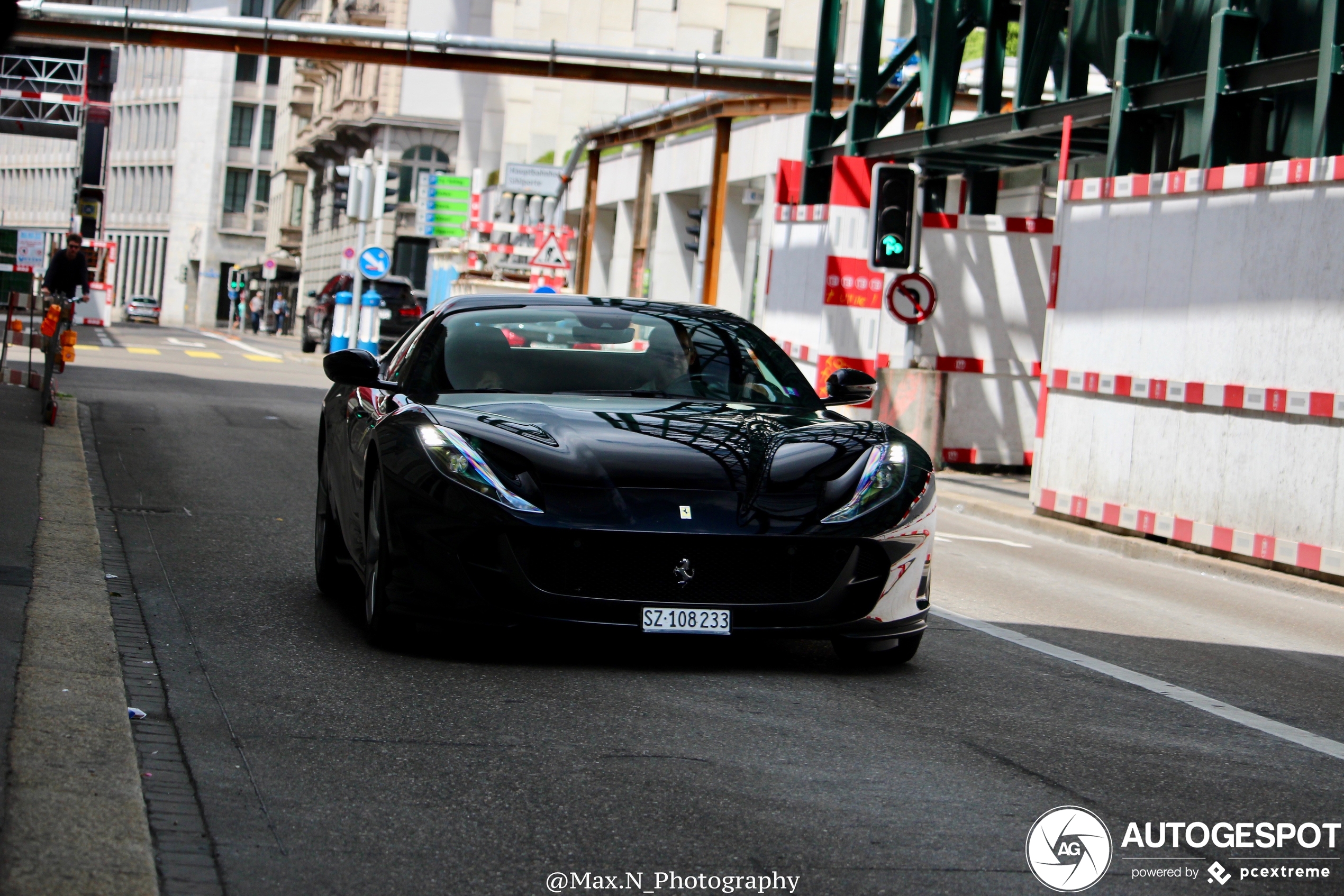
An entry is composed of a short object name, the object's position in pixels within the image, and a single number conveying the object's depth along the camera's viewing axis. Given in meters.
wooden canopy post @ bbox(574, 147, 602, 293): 48.50
